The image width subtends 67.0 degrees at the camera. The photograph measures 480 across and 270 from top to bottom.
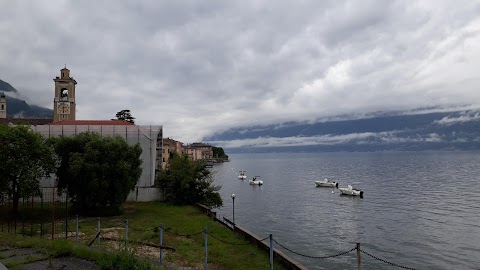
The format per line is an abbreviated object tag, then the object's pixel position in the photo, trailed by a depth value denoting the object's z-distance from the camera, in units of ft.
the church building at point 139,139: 144.66
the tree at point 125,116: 306.55
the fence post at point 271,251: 50.39
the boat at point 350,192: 221.87
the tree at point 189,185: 137.49
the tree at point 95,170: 102.17
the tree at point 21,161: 92.84
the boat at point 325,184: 284.00
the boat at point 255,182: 310.86
